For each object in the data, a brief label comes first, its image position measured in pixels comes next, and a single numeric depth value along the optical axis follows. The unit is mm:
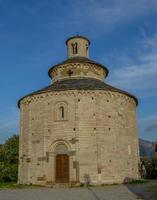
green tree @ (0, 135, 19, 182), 22202
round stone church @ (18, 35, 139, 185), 17017
